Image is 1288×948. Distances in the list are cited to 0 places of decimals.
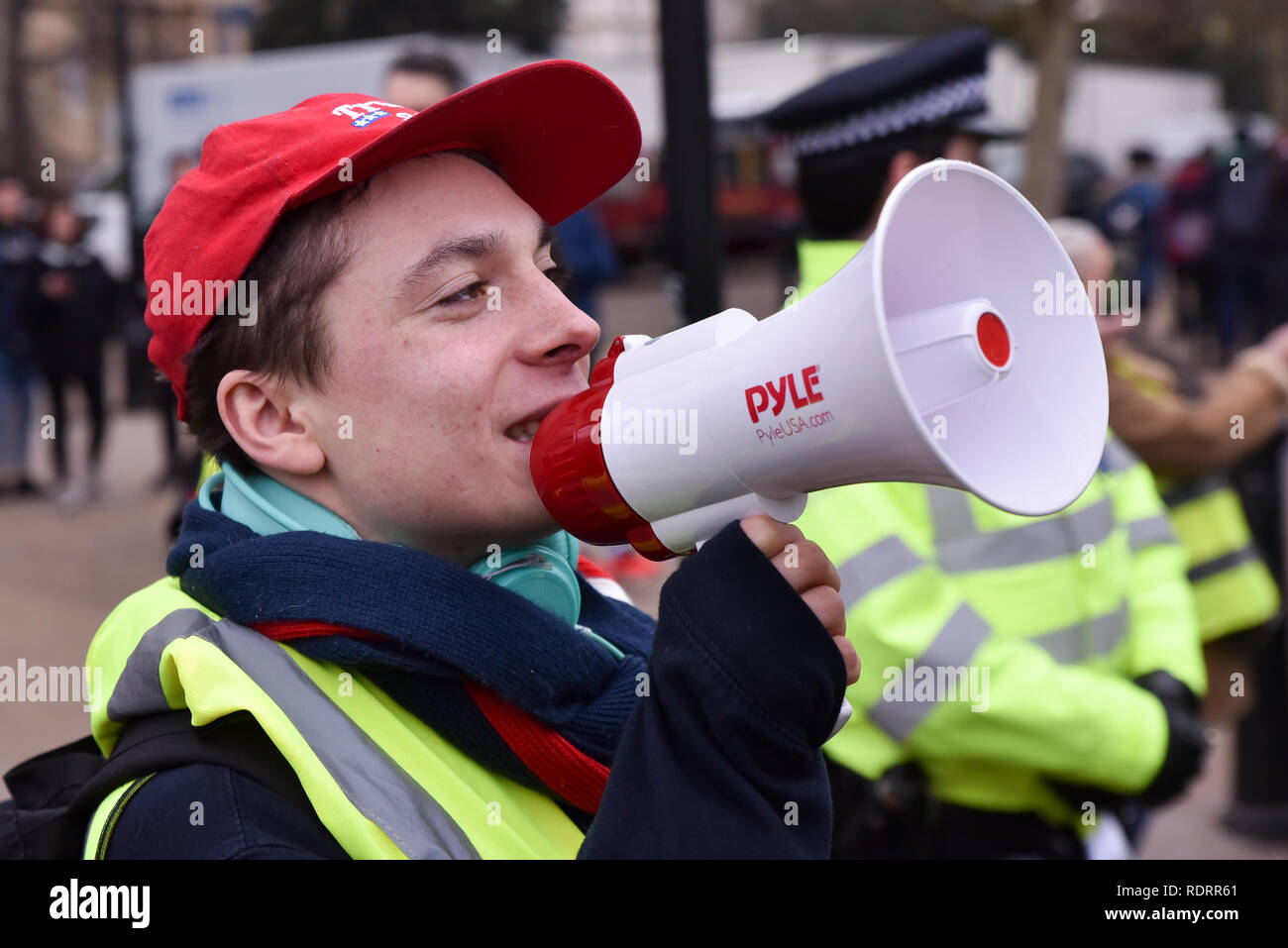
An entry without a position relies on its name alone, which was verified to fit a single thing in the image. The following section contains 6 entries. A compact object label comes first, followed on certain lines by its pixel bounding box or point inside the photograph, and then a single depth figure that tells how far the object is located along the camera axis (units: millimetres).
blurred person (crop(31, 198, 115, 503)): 9969
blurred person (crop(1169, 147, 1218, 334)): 14602
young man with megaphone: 1387
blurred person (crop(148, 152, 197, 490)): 8344
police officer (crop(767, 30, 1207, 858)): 2533
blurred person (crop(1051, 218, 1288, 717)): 3578
